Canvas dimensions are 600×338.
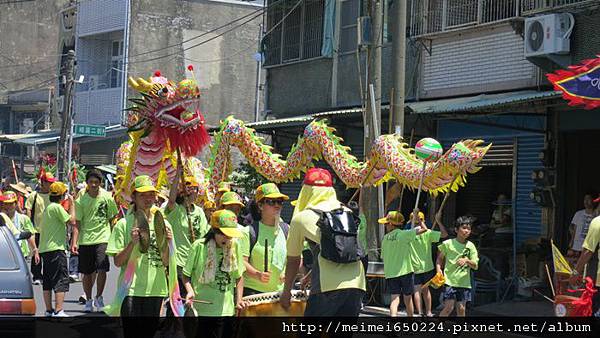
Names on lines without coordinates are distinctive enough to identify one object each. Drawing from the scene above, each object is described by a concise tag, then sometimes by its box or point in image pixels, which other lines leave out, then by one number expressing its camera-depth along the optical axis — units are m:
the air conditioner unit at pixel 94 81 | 36.94
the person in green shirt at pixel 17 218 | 13.35
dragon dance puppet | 10.09
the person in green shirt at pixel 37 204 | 13.45
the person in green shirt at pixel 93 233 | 12.84
